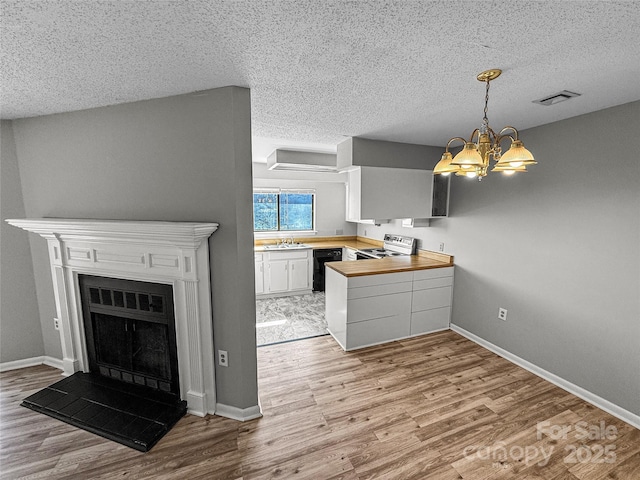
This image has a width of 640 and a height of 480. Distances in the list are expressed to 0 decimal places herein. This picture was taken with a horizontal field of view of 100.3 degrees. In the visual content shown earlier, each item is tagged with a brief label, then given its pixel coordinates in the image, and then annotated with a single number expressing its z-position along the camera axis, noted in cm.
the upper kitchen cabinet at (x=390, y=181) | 326
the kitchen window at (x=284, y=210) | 544
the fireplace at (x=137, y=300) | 204
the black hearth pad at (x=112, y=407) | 195
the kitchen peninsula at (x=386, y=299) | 319
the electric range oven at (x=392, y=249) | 427
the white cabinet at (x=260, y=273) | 482
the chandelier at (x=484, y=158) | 146
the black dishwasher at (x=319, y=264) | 527
